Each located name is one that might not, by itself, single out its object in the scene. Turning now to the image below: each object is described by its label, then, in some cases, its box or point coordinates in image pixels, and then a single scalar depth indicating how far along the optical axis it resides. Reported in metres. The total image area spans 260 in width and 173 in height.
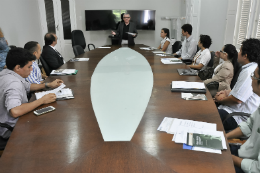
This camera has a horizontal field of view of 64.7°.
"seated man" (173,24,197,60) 3.86
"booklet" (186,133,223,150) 1.06
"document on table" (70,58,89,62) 3.30
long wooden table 0.94
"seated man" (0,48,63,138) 1.43
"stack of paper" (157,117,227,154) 1.13
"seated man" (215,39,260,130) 1.72
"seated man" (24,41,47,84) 2.43
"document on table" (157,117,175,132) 1.24
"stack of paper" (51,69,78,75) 2.41
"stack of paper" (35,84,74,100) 1.70
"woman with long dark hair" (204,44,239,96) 2.30
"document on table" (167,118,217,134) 1.22
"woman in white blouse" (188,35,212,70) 3.15
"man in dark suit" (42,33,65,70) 2.96
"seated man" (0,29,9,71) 3.40
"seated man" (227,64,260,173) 1.12
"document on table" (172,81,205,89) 1.87
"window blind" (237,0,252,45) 3.96
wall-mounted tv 6.22
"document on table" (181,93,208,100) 1.67
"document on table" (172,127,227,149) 1.11
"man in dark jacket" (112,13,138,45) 5.19
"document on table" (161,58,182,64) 3.01
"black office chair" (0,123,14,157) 1.46
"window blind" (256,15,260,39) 3.62
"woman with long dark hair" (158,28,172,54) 4.70
